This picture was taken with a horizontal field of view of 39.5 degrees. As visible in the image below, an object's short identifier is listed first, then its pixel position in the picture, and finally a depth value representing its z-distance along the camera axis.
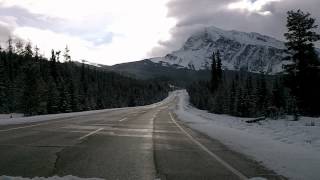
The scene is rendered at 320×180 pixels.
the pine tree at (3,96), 88.00
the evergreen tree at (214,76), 140.65
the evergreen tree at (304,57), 47.16
